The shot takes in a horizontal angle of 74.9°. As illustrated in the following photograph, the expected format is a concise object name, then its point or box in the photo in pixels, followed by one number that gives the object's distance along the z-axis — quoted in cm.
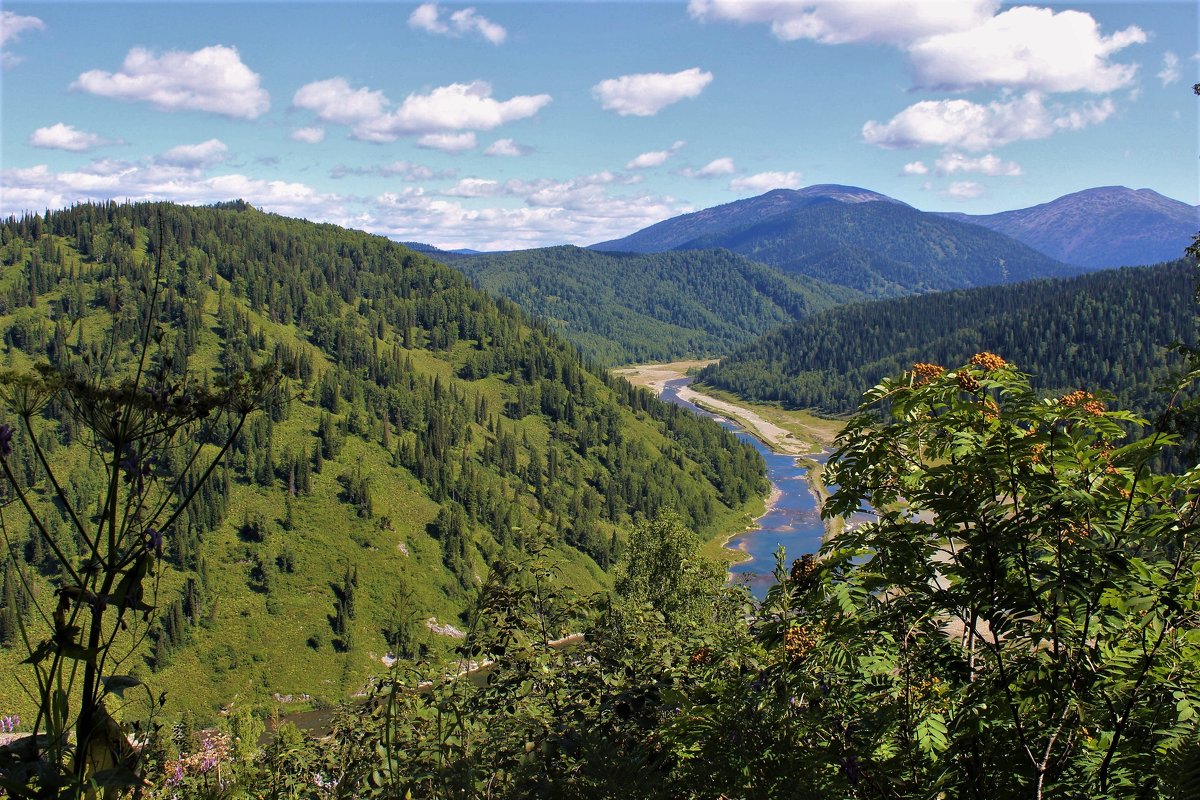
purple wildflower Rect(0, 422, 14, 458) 421
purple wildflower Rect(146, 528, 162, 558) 394
